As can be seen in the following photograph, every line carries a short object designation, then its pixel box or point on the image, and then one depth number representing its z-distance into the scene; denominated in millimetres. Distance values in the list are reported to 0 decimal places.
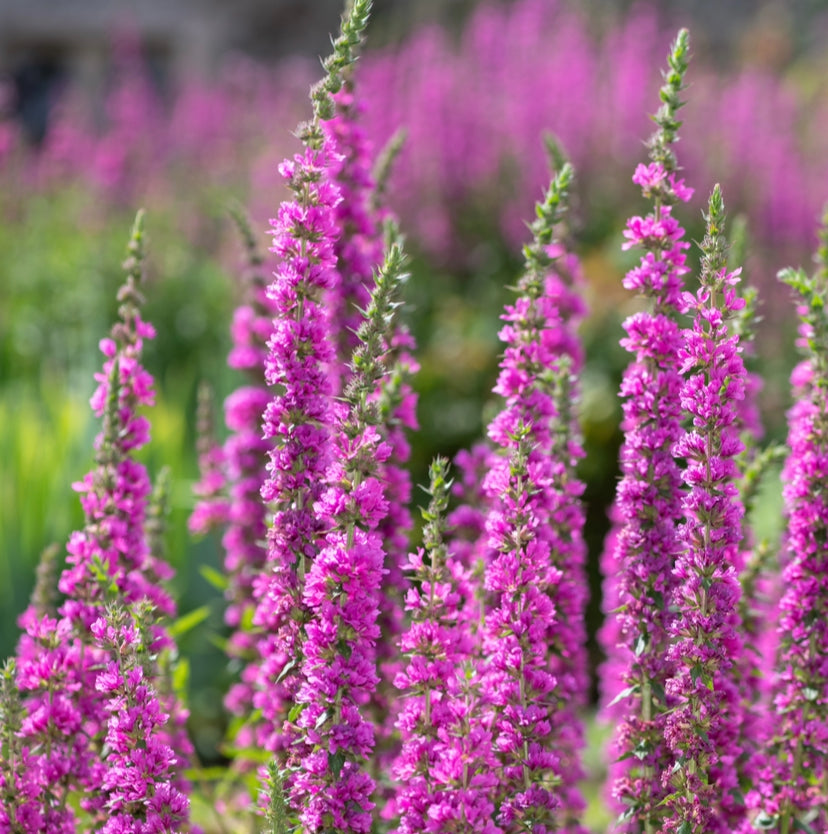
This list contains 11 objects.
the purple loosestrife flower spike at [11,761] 3085
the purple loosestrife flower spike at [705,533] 3047
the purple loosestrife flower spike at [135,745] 3046
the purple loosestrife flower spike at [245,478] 3460
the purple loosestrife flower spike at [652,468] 3107
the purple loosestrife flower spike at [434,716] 3024
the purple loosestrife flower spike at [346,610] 3037
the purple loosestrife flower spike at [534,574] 3077
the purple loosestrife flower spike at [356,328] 3271
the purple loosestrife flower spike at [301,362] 3068
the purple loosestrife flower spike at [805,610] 3166
